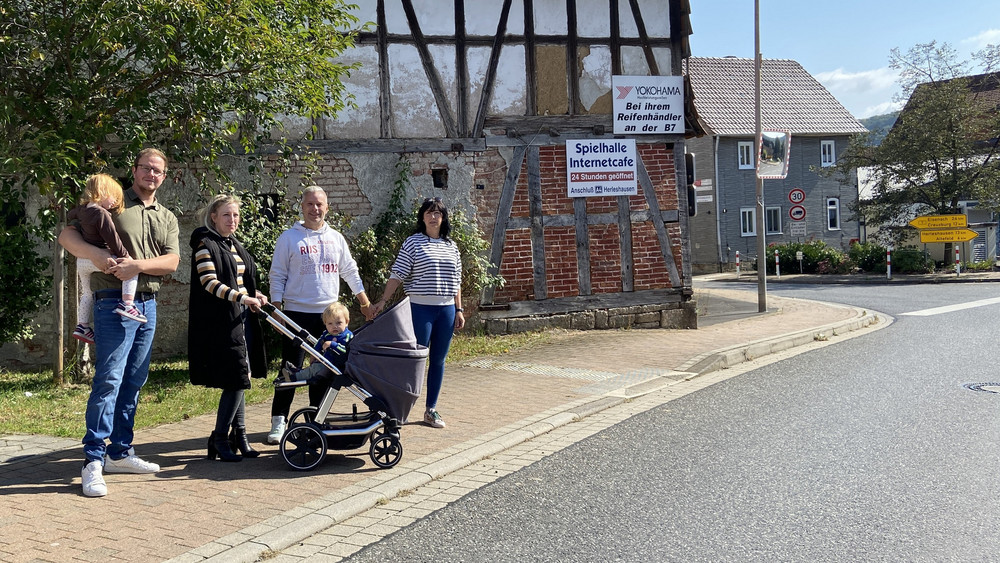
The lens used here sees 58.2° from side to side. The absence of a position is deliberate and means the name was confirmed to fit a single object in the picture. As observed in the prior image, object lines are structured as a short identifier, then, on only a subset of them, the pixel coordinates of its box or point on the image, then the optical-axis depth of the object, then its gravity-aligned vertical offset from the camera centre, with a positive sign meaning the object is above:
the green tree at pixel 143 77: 7.94 +1.99
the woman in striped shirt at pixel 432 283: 7.27 -0.13
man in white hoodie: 6.51 -0.04
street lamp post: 17.95 +0.67
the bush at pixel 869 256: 31.48 -0.17
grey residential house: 40.81 +4.67
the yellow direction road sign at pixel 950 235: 28.88 +0.43
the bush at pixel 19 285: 10.31 -0.06
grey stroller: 5.87 -0.81
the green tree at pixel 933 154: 30.61 +3.32
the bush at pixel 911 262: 29.95 -0.40
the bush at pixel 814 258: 32.94 -0.20
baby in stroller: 6.02 -0.52
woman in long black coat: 5.86 -0.27
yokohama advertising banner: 14.12 +2.45
